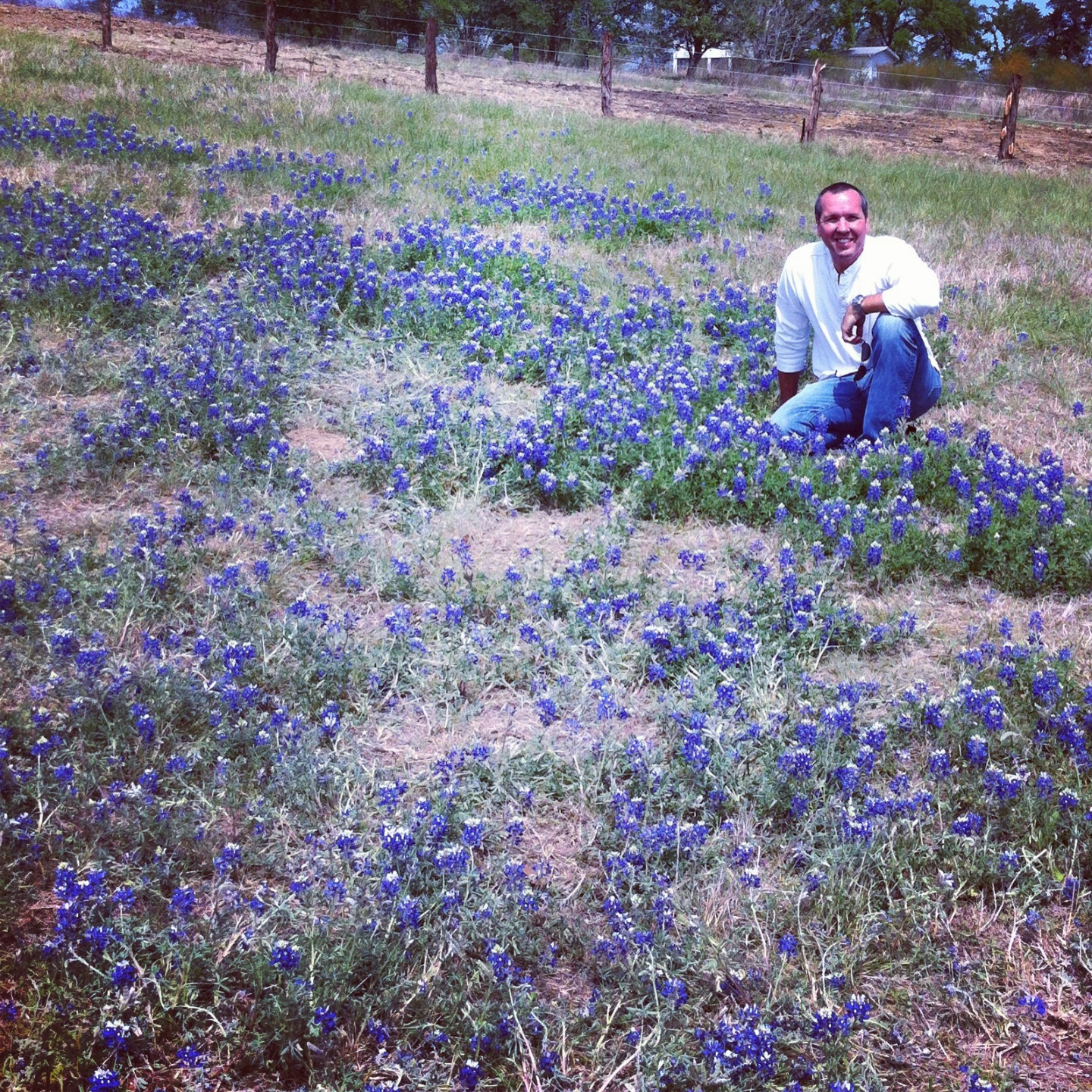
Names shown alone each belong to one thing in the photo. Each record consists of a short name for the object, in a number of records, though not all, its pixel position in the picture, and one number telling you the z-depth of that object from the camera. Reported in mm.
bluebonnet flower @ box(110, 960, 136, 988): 2527
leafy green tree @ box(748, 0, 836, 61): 59750
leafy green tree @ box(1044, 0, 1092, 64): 69875
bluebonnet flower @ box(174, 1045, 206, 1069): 2404
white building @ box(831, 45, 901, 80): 70688
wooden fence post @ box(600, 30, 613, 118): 20531
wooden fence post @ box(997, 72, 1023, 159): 19562
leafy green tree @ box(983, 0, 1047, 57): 74375
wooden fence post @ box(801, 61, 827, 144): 19375
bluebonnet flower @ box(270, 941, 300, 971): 2570
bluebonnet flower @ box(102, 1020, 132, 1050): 2391
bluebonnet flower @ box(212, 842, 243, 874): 2898
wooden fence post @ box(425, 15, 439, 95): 19922
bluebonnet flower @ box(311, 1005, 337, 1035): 2480
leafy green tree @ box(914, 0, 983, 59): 75562
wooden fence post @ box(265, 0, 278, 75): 19812
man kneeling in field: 5309
